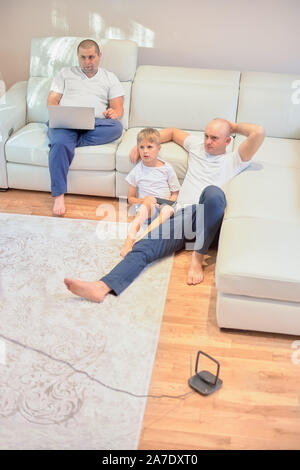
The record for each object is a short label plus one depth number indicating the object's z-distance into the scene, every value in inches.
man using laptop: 130.6
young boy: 119.7
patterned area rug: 74.9
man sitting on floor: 102.6
